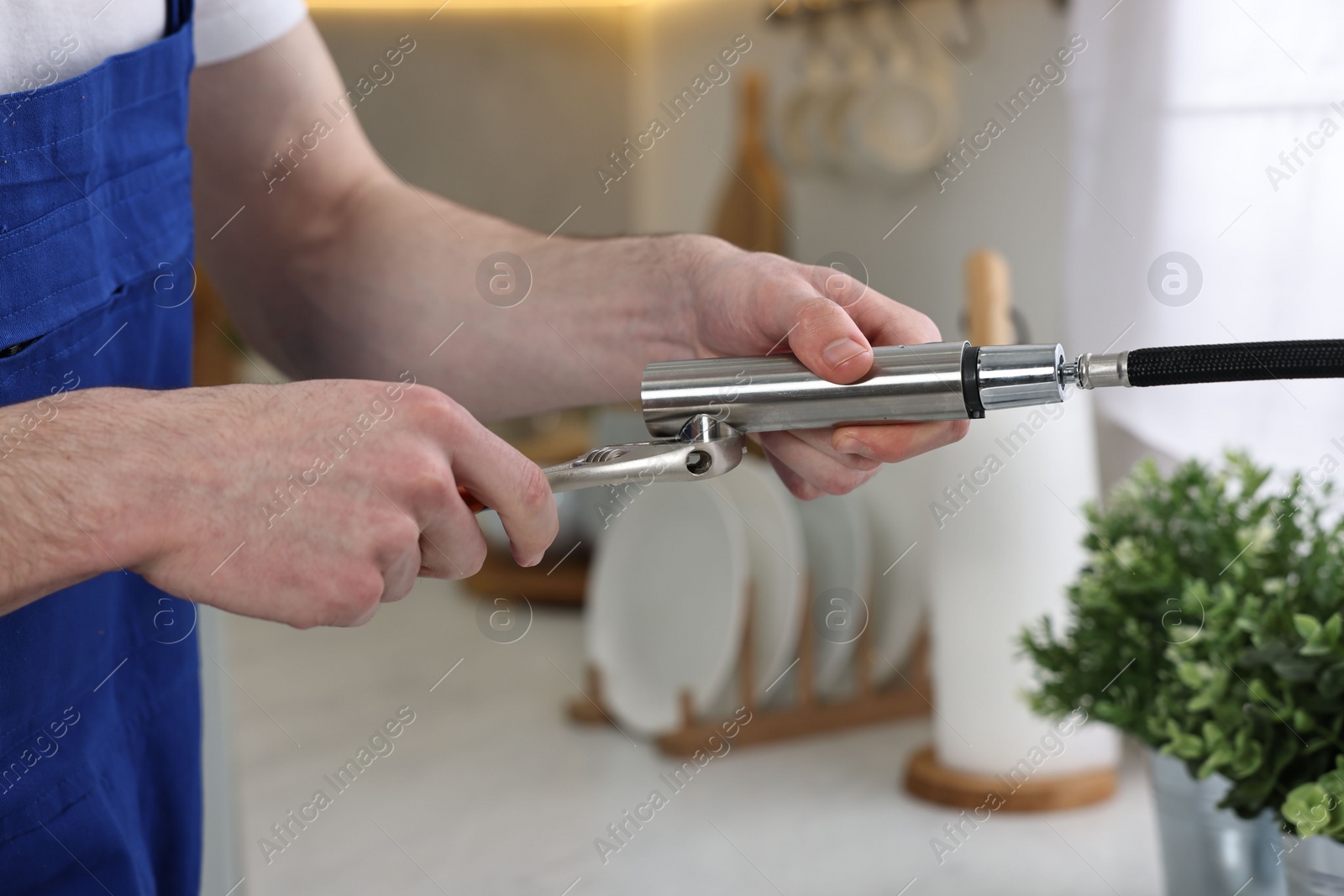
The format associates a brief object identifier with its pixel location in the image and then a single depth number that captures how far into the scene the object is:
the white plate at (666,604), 1.14
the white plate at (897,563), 1.19
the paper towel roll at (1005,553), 0.95
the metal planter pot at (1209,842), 0.65
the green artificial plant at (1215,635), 0.56
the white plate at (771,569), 1.15
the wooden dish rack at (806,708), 1.13
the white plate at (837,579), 1.18
